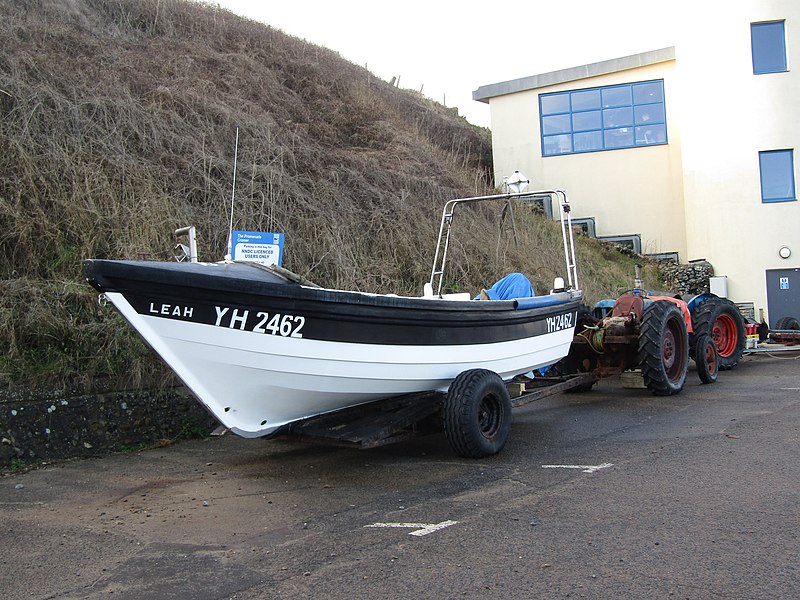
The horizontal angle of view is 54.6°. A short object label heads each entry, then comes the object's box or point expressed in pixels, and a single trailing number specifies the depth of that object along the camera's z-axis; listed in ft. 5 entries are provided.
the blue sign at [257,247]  23.79
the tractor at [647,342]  30.78
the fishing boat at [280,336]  16.89
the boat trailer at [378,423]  19.34
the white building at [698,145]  60.64
